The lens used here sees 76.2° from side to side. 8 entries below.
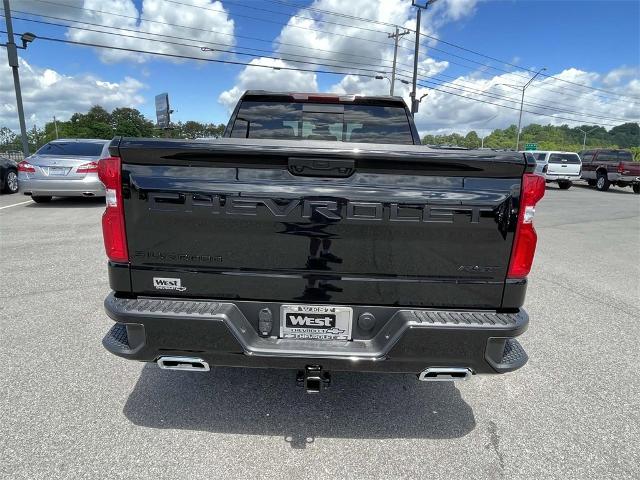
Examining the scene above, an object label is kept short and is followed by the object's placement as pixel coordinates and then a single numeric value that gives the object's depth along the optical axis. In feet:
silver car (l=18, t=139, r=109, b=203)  31.65
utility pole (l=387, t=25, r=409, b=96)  110.83
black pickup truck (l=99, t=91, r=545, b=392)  6.64
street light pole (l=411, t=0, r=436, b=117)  76.74
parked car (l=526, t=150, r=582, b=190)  74.54
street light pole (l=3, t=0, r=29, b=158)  55.01
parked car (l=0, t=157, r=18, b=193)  39.88
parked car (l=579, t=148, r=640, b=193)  70.28
